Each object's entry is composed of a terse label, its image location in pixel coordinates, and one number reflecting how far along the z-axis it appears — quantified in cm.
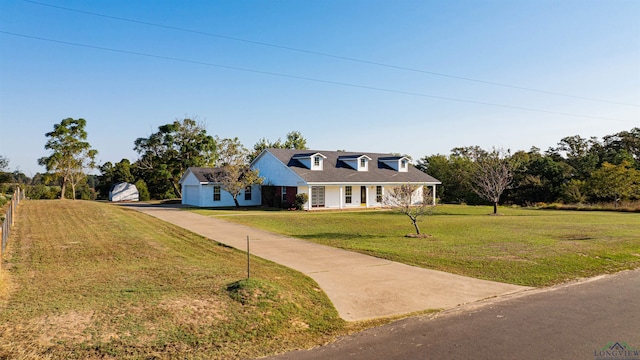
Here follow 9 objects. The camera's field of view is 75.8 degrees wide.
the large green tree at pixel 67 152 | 4275
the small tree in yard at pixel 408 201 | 1766
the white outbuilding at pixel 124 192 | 4772
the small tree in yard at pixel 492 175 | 3125
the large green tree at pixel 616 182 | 3822
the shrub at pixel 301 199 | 3350
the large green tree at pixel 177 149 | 4753
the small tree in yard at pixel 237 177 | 3484
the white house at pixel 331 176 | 3484
